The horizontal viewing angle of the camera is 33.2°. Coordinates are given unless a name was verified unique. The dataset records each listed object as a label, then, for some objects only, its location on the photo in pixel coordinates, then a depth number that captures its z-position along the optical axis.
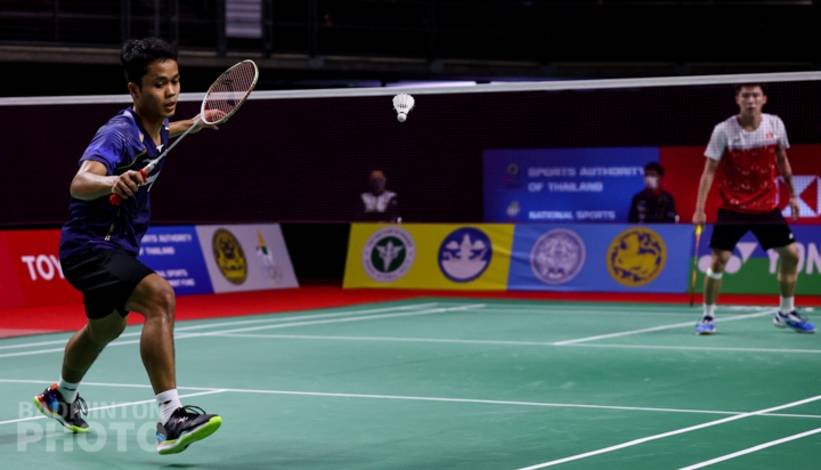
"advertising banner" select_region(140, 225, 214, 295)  18.36
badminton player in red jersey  12.05
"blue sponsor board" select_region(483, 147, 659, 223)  20.86
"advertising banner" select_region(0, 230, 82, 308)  16.86
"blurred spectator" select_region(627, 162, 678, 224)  19.62
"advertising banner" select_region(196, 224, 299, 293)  19.25
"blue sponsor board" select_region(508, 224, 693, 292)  18.39
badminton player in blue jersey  6.25
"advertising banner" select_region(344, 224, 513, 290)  19.27
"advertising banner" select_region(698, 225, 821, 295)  18.14
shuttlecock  10.37
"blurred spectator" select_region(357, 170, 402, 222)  20.00
